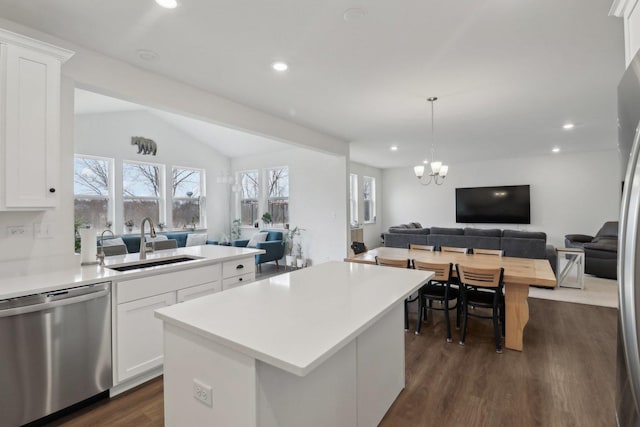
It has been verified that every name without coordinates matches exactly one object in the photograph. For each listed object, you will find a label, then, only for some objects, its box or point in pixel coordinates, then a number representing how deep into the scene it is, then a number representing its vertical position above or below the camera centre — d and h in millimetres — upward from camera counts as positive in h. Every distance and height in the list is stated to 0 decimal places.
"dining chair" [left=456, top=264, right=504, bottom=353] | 2812 -778
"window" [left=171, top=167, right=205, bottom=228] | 7324 +439
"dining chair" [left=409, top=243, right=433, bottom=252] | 4420 -510
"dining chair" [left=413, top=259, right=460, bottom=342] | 3058 -852
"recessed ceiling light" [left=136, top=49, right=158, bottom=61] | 2520 +1368
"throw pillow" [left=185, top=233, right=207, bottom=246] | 6842 -566
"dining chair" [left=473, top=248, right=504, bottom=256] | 3777 -507
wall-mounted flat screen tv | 7844 +222
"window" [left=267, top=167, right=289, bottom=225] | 7531 +491
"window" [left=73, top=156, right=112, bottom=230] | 5793 +466
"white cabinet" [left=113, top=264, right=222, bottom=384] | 2178 -773
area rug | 4219 -1231
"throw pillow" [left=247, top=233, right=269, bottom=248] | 7007 -569
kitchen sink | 2592 -444
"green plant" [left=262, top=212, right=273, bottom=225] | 7590 -100
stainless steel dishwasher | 1717 -845
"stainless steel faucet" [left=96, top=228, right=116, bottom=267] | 2504 -354
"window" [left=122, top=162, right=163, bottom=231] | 6418 +523
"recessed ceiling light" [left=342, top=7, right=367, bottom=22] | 1998 +1351
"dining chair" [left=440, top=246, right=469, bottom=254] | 4101 -512
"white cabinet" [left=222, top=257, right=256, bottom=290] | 2994 -603
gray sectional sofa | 4996 -498
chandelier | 3712 +626
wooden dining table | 2719 -610
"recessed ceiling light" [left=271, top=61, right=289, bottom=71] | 2750 +1377
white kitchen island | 1062 -546
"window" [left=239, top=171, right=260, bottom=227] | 8117 +463
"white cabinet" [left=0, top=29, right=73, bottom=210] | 1895 +620
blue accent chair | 6538 -722
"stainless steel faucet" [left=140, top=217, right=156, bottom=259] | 2810 -323
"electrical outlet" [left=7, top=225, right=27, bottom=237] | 2131 -110
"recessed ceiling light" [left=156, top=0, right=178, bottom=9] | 1918 +1362
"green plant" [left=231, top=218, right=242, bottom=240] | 8320 -411
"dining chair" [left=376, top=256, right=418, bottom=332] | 3352 -555
